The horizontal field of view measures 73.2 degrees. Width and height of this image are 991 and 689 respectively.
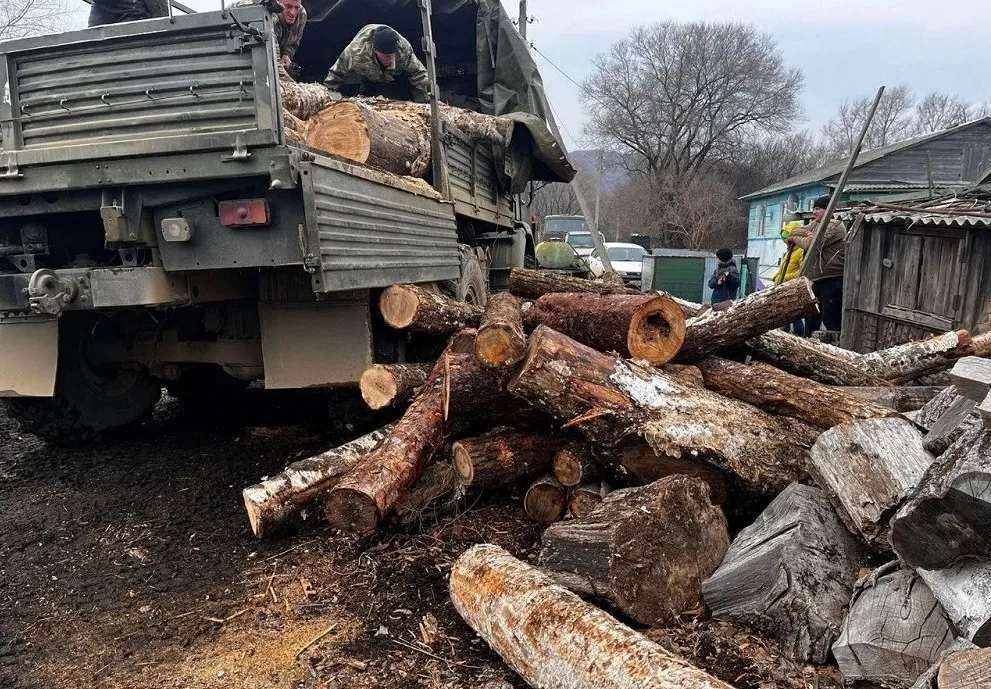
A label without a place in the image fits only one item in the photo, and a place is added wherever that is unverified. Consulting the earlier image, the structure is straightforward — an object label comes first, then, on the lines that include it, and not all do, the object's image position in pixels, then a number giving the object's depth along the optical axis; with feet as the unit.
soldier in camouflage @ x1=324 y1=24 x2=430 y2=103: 20.08
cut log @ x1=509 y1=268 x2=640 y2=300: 19.15
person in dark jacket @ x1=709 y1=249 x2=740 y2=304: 34.58
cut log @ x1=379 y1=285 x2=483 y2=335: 14.03
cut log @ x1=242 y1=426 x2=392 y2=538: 10.93
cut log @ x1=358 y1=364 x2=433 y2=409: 13.00
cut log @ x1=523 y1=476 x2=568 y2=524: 11.66
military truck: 11.18
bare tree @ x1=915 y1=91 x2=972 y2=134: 154.40
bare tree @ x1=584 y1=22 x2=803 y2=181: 143.54
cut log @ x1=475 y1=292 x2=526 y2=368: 11.57
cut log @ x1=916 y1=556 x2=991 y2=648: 6.01
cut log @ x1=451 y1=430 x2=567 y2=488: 11.69
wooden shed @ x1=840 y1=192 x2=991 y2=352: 21.77
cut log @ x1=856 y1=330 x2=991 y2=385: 15.21
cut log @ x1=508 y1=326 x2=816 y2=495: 10.45
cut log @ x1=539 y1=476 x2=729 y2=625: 8.27
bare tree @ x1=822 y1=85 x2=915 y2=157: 158.71
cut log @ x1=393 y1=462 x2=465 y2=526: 11.36
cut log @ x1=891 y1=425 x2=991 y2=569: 5.99
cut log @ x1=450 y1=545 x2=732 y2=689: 6.20
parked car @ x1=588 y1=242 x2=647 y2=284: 62.80
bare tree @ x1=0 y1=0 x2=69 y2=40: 72.08
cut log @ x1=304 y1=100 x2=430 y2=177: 14.64
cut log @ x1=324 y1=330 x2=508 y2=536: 10.00
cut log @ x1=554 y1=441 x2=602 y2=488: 11.41
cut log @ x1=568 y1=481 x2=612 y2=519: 11.04
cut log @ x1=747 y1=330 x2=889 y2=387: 14.79
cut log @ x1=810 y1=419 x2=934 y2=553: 8.36
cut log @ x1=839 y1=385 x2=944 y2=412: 13.00
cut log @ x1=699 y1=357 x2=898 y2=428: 11.43
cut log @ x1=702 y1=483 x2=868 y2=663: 7.79
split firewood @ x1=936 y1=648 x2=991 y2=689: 5.11
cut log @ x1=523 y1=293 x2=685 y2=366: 12.57
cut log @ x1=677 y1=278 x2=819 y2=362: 13.39
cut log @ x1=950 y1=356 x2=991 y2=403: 7.59
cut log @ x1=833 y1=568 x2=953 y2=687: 6.77
